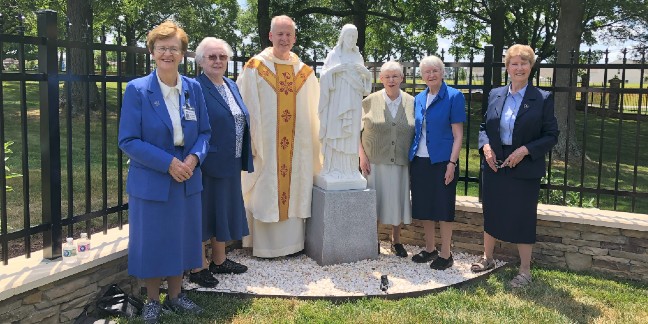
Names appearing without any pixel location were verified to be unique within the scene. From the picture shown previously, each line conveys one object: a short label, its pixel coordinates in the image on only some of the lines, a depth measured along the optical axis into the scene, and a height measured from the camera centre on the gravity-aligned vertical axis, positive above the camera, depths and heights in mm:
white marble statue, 5051 +26
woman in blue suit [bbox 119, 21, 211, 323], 3477 -324
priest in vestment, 5023 -304
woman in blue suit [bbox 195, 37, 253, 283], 4391 -321
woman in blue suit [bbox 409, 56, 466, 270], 4930 -321
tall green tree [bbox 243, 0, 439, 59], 15602 +3109
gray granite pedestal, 5109 -1024
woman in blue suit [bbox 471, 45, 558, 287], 4496 -281
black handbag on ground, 3814 -1341
